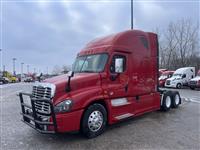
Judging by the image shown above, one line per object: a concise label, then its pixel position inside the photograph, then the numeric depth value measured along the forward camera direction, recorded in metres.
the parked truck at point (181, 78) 17.92
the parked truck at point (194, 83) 16.45
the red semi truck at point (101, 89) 3.87
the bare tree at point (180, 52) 29.69
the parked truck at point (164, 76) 19.69
